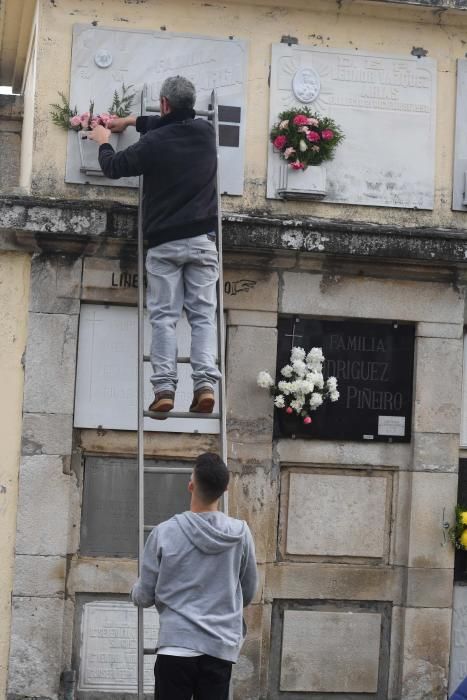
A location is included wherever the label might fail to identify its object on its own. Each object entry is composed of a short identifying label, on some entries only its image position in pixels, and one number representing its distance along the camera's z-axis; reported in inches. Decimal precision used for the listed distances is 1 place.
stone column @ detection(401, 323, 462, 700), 620.5
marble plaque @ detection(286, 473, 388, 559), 619.4
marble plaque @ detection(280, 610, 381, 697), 618.8
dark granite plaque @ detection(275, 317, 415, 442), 621.7
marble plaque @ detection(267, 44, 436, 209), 624.5
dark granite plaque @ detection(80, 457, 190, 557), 606.7
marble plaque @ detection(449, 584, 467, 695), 633.2
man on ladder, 538.1
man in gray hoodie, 411.4
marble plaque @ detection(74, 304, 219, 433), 603.8
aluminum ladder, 503.8
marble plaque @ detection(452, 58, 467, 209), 636.1
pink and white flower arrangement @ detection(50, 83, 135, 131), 600.9
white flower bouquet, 607.3
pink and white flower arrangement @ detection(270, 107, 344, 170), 612.4
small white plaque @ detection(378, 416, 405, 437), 628.6
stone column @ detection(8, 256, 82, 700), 588.0
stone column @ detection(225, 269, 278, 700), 609.0
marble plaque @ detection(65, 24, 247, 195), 604.4
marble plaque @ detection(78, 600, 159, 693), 602.1
